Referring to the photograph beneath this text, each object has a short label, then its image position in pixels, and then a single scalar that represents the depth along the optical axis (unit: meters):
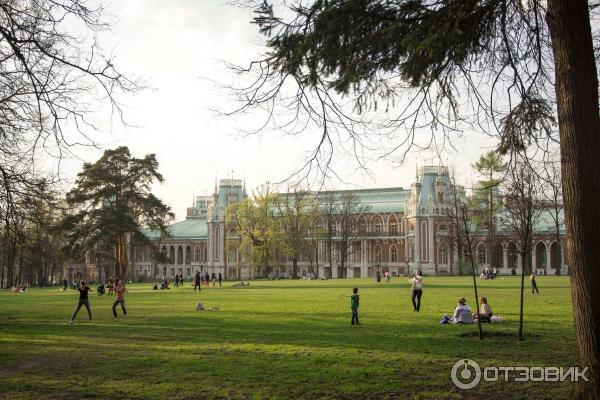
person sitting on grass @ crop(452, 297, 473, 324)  17.72
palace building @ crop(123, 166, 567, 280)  85.62
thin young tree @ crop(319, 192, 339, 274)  76.89
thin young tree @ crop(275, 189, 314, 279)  72.03
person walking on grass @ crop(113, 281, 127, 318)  21.95
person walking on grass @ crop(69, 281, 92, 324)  20.25
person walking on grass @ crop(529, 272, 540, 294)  31.12
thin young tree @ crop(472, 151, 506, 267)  59.62
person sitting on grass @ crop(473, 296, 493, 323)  17.67
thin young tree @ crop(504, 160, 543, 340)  9.59
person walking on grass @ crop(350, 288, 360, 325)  17.77
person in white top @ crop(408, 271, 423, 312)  21.69
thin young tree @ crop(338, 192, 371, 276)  78.94
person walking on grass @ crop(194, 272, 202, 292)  43.50
